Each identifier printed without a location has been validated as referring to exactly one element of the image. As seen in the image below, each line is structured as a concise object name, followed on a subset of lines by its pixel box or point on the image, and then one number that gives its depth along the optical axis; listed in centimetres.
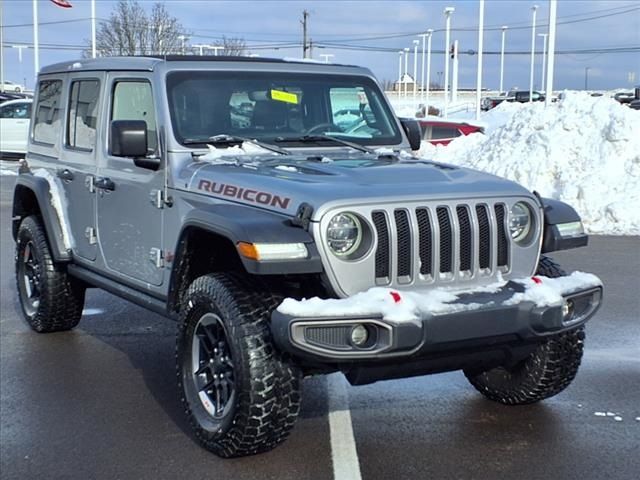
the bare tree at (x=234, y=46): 4639
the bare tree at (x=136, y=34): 4306
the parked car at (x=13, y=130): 2239
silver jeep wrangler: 400
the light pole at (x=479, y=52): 3446
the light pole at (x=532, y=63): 5419
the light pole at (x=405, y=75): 7332
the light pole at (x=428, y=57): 5598
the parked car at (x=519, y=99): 5551
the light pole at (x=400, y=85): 7884
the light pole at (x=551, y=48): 2309
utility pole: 6764
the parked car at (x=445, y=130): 2138
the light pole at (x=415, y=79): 6709
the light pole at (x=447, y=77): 4013
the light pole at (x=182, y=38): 4500
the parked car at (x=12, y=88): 6782
